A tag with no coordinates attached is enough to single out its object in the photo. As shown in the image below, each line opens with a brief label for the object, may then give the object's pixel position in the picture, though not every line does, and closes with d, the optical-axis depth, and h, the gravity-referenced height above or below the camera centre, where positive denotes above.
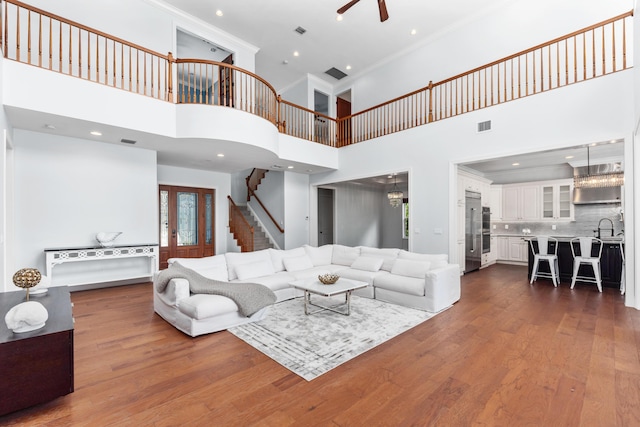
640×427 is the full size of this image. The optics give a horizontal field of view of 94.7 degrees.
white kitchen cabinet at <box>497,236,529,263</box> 8.48 -1.00
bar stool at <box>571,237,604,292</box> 5.57 -0.85
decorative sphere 2.58 -0.56
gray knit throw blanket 3.73 -0.98
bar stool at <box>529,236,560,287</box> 6.09 -0.88
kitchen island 5.71 -0.97
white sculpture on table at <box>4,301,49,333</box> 1.95 -0.68
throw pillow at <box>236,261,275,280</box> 4.86 -0.92
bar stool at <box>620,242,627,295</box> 5.34 -1.20
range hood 6.84 +0.58
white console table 4.99 -0.70
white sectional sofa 3.56 -1.02
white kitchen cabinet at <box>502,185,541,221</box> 8.34 +0.37
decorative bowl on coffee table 4.27 -0.93
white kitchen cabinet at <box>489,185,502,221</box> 8.98 +0.43
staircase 9.16 -0.65
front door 7.75 -0.19
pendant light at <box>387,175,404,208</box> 8.29 +0.49
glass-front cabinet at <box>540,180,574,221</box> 7.76 +0.40
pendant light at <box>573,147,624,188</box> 5.71 +0.71
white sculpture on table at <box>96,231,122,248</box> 5.54 -0.42
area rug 2.85 -1.39
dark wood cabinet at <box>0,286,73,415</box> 1.88 -1.00
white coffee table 3.99 -1.02
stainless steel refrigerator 7.29 -0.41
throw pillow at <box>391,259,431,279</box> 4.68 -0.86
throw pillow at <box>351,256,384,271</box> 5.38 -0.90
